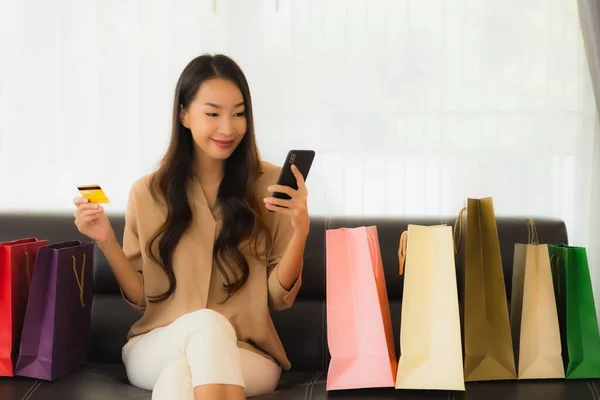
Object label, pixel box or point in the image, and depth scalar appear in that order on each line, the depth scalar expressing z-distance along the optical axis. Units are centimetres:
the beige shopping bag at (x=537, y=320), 189
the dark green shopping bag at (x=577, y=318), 189
